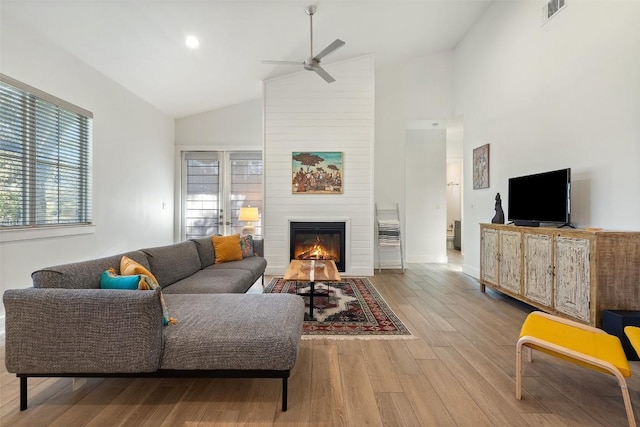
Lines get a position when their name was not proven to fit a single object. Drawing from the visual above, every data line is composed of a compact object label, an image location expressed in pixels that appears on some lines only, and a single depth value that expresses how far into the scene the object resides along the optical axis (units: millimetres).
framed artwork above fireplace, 5293
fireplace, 5305
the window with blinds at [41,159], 2803
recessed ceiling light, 3793
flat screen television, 3043
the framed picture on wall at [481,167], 4789
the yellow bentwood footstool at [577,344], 1549
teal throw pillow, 1949
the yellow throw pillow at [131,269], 2191
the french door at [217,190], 6238
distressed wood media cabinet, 2441
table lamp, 5629
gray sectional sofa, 1631
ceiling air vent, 3311
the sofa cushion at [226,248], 4037
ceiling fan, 3439
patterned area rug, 2797
